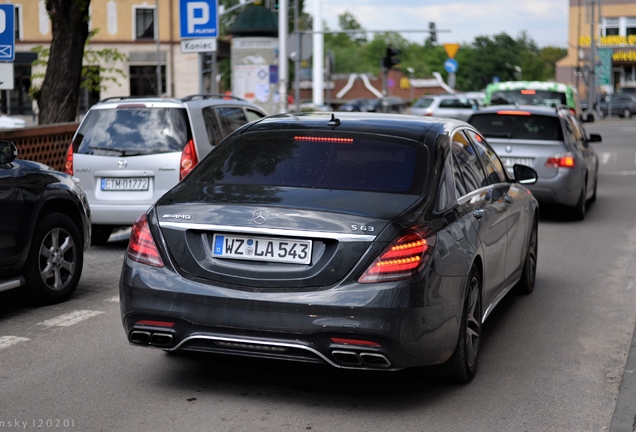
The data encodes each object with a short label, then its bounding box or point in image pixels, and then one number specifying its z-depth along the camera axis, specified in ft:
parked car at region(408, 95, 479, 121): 128.26
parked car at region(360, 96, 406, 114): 220.02
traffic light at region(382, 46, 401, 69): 131.68
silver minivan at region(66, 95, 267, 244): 33.71
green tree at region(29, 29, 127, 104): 72.02
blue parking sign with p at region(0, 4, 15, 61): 36.86
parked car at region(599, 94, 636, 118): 215.92
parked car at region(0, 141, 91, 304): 22.90
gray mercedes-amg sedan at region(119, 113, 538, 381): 15.40
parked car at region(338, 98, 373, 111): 234.54
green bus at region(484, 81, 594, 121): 73.87
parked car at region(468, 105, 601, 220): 42.93
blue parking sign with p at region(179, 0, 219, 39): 59.88
